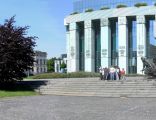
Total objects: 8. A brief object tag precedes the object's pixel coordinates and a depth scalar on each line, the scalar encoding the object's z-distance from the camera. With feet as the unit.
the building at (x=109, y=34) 137.30
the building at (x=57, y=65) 214.04
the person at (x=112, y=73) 75.11
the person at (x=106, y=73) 75.11
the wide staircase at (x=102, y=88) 57.79
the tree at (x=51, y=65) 271.57
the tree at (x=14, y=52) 65.68
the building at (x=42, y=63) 278.55
